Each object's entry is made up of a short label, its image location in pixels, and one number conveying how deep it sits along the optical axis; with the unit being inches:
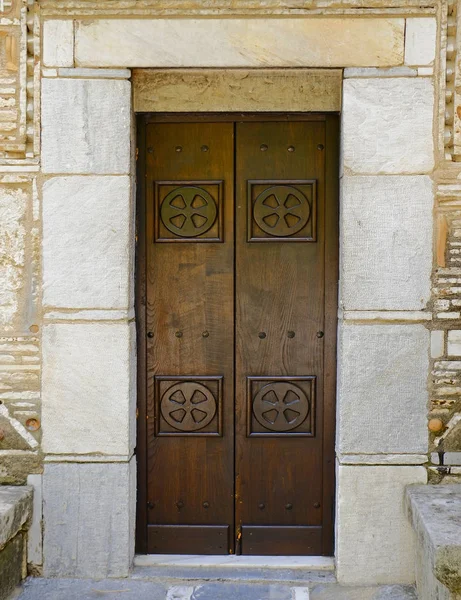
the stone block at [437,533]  99.3
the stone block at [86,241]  120.8
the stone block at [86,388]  121.5
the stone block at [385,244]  119.6
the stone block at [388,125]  118.6
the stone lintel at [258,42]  117.6
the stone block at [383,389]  120.6
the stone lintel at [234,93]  125.6
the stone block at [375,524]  121.4
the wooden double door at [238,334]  129.4
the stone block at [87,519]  122.3
